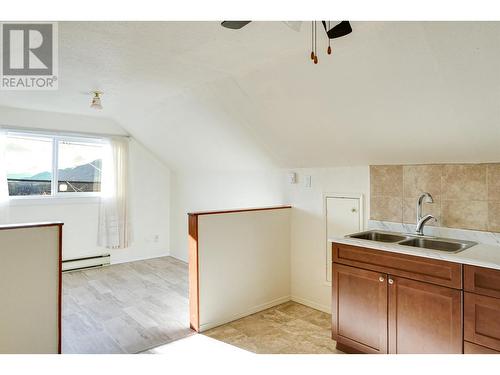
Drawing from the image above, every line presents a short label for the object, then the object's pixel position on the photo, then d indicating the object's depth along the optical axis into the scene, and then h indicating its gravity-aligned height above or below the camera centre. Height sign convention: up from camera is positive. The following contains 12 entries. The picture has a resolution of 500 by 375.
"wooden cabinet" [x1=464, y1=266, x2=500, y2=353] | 1.80 -0.69
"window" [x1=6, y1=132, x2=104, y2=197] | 4.32 +0.33
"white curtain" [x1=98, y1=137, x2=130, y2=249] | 4.87 -0.12
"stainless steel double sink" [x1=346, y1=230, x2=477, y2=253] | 2.38 -0.40
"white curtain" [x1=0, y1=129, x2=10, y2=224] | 4.04 +0.00
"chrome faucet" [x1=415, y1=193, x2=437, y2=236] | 2.53 -0.22
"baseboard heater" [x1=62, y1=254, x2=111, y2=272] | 4.63 -1.09
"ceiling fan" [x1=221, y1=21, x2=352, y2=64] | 1.75 +0.89
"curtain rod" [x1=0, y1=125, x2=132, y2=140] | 4.19 +0.78
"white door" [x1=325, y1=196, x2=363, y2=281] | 3.09 -0.28
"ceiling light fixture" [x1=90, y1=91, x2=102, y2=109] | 3.36 +0.91
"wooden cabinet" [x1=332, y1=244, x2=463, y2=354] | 1.98 -0.78
